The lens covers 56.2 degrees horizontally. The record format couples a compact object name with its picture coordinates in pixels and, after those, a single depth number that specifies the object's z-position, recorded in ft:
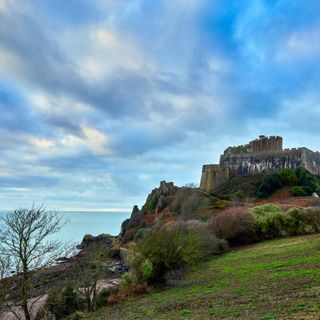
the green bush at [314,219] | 111.35
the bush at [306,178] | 184.40
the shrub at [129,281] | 74.15
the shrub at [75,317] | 61.30
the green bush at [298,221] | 111.75
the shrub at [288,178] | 195.32
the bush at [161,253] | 74.36
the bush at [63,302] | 70.75
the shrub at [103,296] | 72.12
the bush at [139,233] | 150.11
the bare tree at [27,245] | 59.24
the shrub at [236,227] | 114.59
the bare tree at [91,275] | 68.06
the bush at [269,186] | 192.45
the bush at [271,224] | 113.17
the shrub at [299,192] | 176.80
